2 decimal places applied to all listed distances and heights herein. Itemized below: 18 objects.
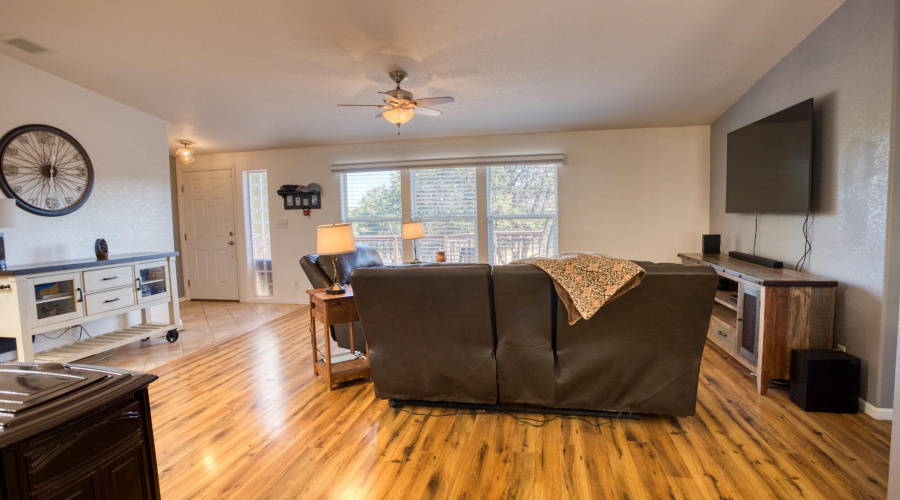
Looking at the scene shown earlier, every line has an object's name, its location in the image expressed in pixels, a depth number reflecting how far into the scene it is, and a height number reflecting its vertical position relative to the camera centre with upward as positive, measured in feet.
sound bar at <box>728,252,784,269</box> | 9.93 -1.08
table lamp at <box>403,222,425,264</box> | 15.16 -0.16
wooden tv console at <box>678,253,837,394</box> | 8.13 -1.99
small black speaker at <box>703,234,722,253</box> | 14.11 -0.80
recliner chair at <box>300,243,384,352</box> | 10.20 -1.12
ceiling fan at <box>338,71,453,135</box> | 10.11 +3.04
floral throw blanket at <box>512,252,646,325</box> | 6.38 -0.91
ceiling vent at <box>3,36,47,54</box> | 9.48 +4.46
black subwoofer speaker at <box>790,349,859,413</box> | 7.48 -3.01
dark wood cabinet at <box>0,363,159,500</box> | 2.64 -1.51
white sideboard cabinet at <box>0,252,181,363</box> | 9.46 -1.73
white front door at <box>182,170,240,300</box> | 19.62 -0.17
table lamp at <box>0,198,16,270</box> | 9.44 +0.44
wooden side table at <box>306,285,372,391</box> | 8.89 -2.04
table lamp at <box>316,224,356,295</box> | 9.23 -0.30
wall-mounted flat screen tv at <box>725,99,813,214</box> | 9.24 +1.41
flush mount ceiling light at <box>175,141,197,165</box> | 15.99 +2.94
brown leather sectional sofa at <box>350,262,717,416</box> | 6.72 -1.97
